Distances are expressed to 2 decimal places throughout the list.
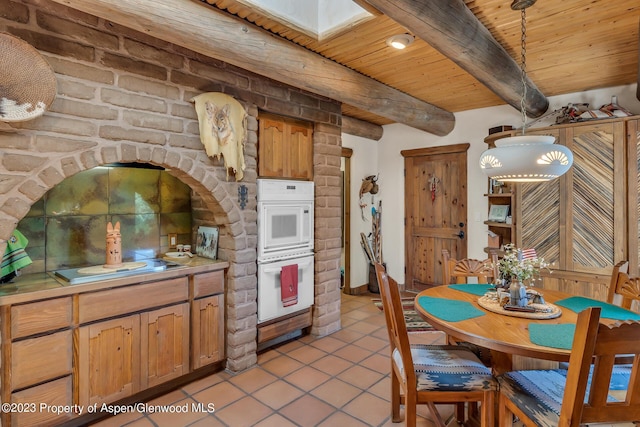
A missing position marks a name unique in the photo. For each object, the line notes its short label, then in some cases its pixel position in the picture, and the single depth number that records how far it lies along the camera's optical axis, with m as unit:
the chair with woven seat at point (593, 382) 1.17
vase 1.92
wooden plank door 4.56
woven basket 1.60
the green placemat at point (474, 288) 2.34
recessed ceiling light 2.33
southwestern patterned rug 3.65
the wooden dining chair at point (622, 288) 2.07
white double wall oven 2.90
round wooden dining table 1.42
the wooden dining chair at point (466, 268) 2.68
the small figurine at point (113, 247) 2.38
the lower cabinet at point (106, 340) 1.80
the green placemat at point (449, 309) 1.83
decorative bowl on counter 2.87
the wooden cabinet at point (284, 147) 2.92
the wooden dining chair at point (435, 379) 1.68
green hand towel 1.96
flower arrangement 1.94
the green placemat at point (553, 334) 1.45
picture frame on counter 2.84
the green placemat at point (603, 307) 1.81
